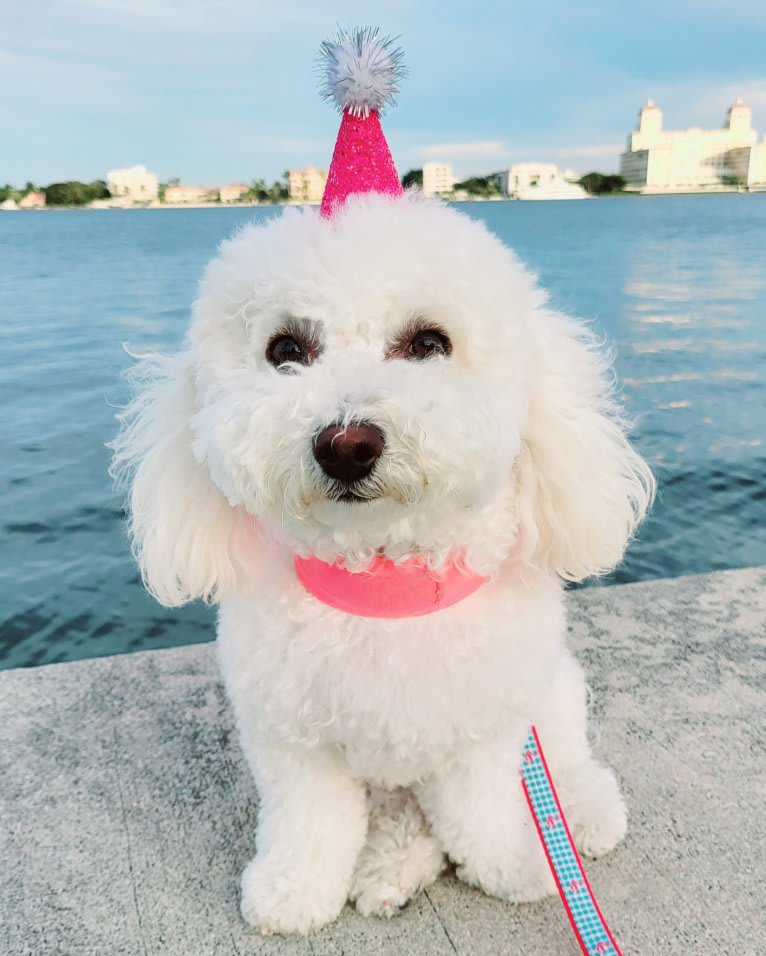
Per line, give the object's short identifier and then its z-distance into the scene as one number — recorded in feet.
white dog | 0.90
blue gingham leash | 1.10
